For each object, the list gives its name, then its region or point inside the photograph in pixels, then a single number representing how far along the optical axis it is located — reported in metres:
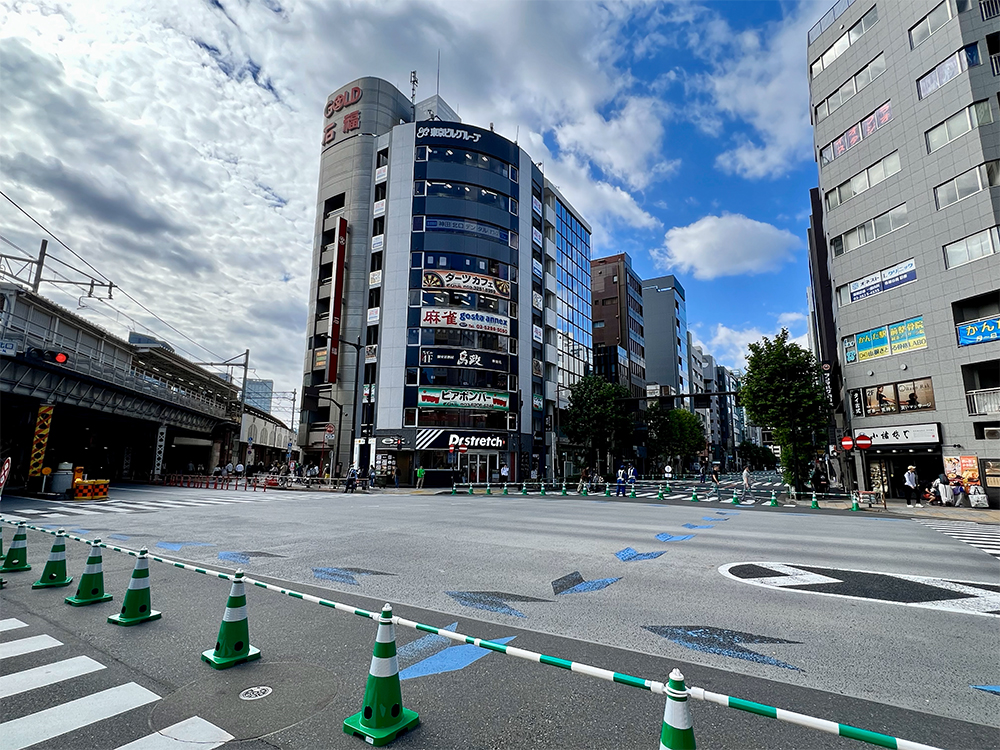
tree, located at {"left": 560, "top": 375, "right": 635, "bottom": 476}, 51.69
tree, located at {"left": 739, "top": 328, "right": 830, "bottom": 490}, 30.12
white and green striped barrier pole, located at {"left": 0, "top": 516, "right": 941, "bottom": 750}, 2.16
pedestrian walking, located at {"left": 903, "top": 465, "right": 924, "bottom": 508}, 24.52
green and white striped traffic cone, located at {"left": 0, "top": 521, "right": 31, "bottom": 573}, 8.30
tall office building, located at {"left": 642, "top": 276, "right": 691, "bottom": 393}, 98.75
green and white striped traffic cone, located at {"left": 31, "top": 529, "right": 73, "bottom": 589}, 7.41
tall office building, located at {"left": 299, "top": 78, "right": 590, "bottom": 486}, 45.62
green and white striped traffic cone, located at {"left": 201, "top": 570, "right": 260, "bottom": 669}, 4.65
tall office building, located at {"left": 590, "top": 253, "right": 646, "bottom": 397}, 75.44
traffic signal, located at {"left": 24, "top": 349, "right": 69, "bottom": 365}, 22.75
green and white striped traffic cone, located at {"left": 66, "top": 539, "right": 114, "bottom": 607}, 6.58
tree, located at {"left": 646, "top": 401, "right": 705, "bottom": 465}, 70.50
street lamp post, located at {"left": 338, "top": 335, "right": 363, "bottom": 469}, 46.49
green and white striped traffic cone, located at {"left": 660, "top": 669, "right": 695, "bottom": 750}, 2.29
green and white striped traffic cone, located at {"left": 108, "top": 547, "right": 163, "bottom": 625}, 5.81
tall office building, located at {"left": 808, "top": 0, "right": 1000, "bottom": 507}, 24.44
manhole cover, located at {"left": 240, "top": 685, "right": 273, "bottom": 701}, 4.04
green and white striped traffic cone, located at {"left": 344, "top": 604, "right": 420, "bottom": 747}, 3.48
